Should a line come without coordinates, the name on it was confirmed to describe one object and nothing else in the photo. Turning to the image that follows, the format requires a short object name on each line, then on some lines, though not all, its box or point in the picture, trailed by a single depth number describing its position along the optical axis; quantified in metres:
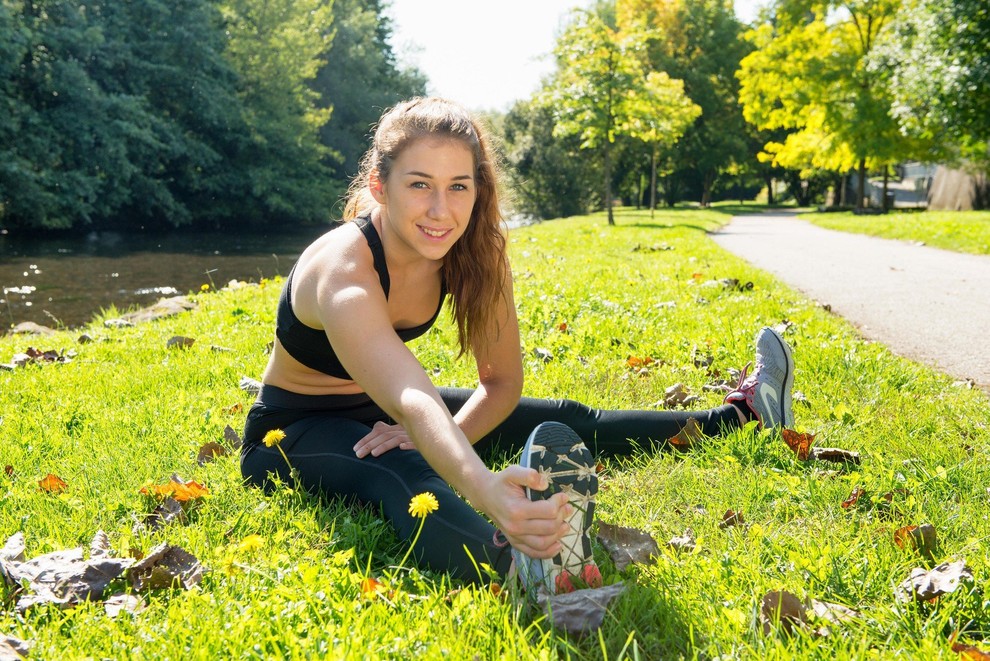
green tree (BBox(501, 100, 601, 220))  37.59
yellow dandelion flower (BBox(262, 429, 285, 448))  2.66
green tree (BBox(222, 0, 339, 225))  28.94
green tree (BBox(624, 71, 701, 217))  22.23
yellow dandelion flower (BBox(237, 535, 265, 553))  2.06
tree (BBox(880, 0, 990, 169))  15.79
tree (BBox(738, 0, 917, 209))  25.14
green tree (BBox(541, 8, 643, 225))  21.66
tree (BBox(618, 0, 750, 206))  40.22
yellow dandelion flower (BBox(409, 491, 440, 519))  2.10
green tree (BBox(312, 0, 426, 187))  38.38
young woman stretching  2.01
